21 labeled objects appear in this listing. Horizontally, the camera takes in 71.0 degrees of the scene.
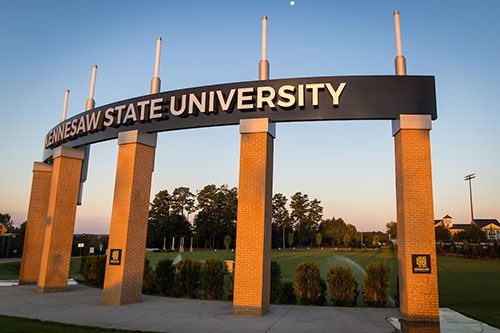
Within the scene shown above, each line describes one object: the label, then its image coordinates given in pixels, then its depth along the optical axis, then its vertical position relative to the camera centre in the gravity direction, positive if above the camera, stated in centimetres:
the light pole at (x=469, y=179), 9148 +1558
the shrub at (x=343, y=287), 1297 -195
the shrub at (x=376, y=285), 1273 -178
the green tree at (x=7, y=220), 9119 +61
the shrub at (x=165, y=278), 1525 -217
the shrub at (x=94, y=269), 1833 -233
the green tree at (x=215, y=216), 9044 +363
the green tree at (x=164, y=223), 8812 +138
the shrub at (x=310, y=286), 1316 -196
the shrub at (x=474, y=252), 5069 -187
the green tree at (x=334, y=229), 11833 +155
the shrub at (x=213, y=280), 1438 -207
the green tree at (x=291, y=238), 10506 -165
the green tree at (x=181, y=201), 9500 +749
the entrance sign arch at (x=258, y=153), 1009 +260
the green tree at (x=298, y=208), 11719 +818
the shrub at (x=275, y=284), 1352 -199
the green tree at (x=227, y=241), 8588 -263
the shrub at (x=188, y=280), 1483 -214
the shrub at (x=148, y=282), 1552 -239
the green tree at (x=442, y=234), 9281 +103
